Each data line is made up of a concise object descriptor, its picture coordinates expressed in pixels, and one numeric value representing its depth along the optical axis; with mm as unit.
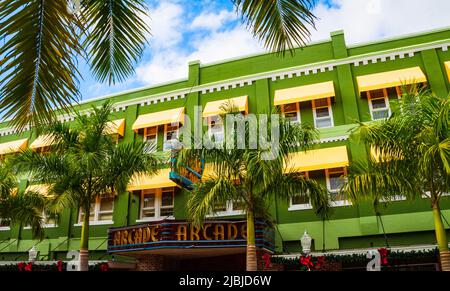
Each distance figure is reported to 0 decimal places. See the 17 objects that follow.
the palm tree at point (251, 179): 11185
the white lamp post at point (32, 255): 17578
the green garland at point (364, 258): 13046
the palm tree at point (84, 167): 13688
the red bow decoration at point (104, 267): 15828
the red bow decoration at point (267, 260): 13961
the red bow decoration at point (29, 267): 16609
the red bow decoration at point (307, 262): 12844
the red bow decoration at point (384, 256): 12766
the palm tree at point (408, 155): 10023
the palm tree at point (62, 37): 4195
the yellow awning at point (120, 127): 19688
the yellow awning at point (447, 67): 15662
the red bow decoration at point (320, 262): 13259
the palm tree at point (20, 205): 16125
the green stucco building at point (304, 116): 15133
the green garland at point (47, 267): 16000
